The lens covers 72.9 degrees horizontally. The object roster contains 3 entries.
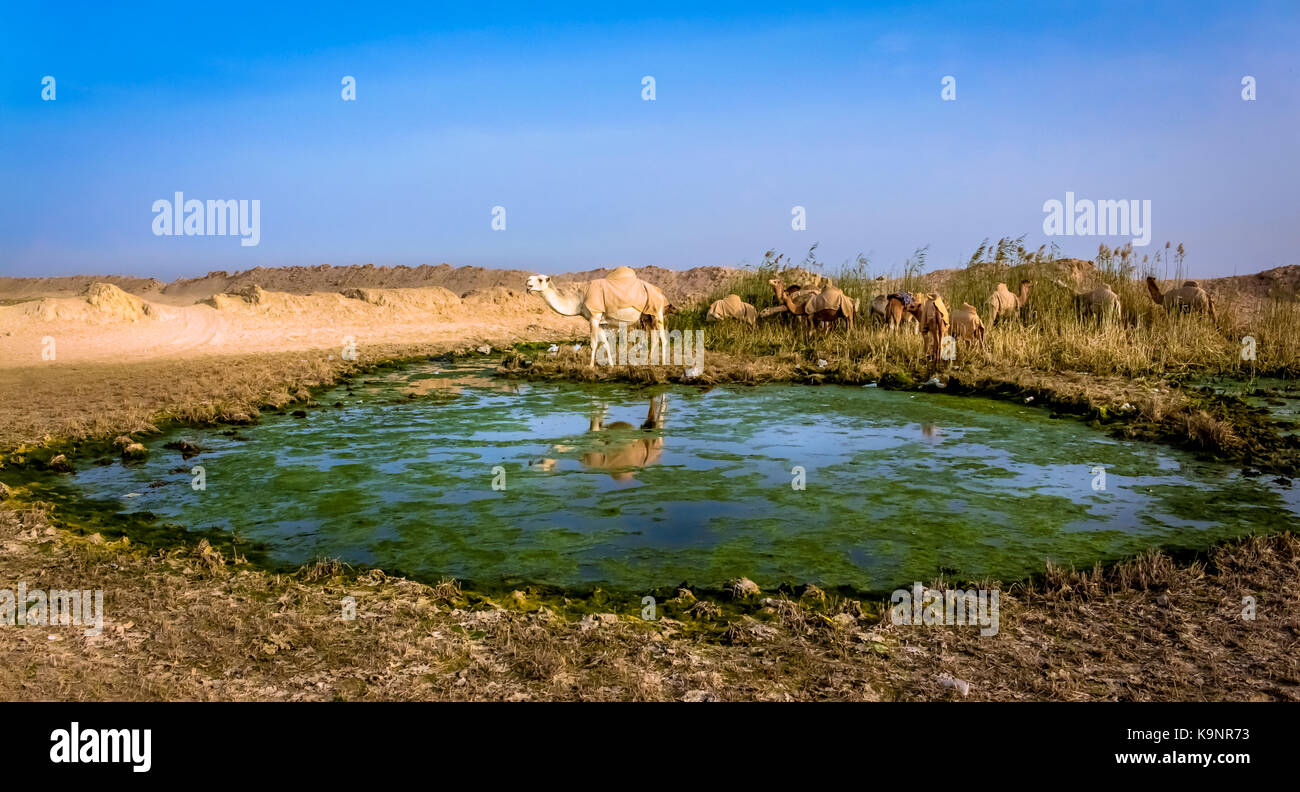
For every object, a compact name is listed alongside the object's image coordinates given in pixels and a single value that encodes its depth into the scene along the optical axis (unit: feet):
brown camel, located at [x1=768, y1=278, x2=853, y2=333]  55.79
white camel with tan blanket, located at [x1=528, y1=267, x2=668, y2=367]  49.62
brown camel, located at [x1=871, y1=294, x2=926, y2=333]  52.70
